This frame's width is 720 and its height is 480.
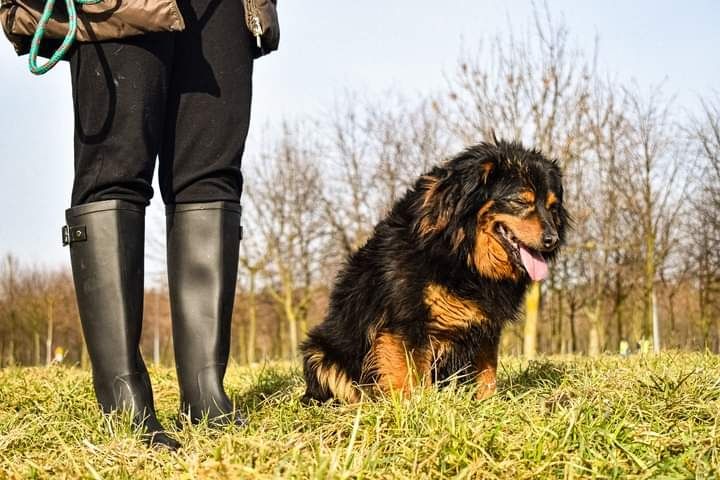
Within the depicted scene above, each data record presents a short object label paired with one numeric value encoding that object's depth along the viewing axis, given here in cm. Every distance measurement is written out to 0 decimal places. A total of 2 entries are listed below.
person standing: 232
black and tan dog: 323
